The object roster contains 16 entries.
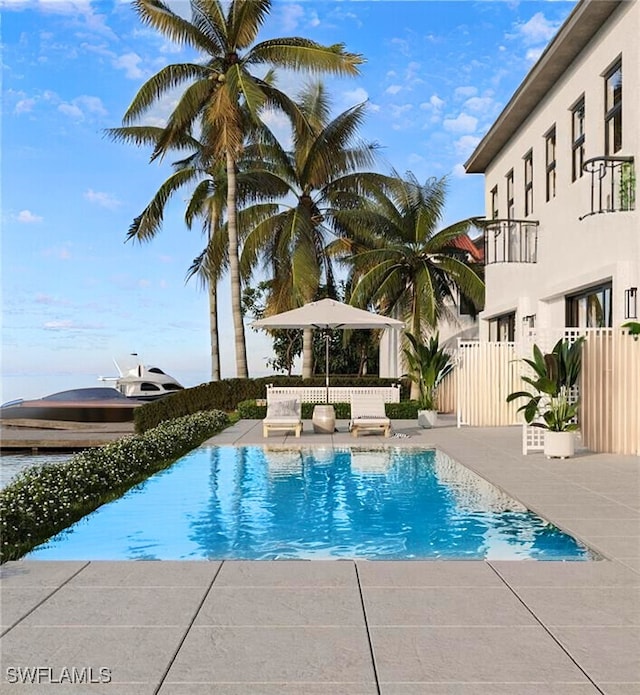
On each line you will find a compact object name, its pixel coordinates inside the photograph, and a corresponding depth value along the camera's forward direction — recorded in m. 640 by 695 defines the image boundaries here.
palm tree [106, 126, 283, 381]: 27.72
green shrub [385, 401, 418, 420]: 21.06
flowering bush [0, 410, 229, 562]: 6.94
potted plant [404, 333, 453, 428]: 18.73
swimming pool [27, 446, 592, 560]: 6.92
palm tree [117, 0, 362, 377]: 23.06
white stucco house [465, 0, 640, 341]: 13.01
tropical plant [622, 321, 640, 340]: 11.45
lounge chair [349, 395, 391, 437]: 15.81
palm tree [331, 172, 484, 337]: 24.69
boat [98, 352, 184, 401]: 31.06
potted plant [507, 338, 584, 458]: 12.12
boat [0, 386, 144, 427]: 25.61
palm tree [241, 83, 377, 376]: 26.05
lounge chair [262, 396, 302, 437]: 15.77
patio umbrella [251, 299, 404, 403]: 18.58
